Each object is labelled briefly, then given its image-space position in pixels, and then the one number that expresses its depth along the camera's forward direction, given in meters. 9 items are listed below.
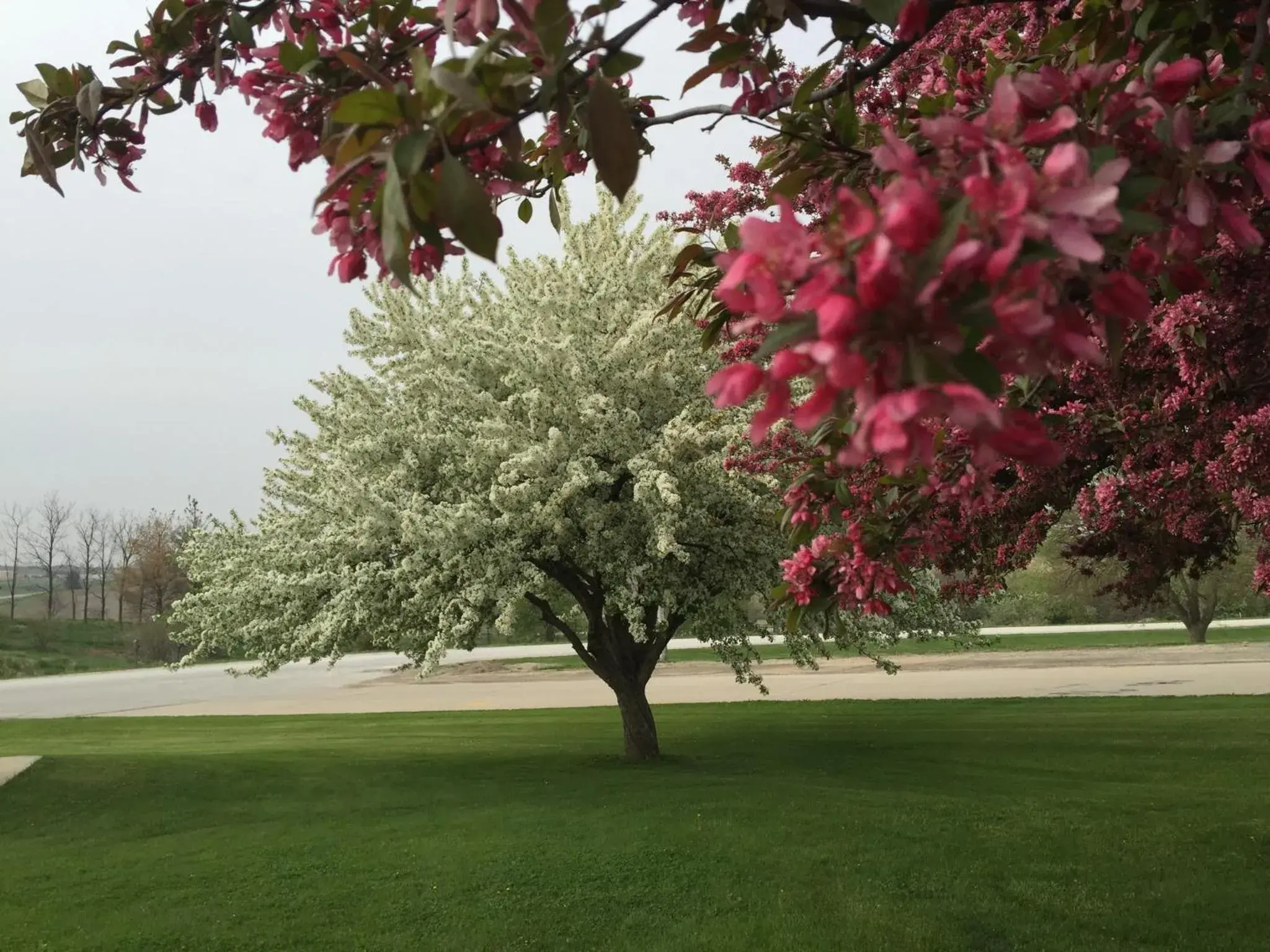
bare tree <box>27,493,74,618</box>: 52.97
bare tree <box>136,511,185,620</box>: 48.41
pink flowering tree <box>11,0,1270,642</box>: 1.17
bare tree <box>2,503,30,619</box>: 52.91
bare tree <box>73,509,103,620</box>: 55.03
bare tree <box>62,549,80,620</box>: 55.00
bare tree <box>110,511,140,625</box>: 49.94
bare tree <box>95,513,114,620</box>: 55.50
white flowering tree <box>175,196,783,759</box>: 10.23
